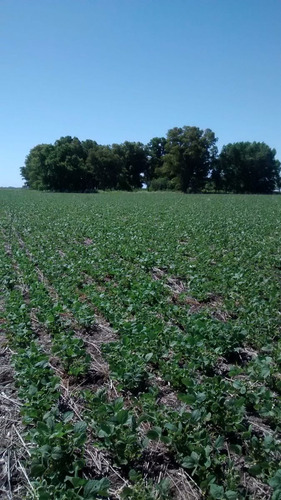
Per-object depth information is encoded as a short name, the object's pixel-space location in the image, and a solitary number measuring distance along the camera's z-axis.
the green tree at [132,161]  84.81
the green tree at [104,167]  79.62
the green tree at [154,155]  89.44
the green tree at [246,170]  80.88
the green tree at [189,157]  74.62
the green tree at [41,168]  79.00
